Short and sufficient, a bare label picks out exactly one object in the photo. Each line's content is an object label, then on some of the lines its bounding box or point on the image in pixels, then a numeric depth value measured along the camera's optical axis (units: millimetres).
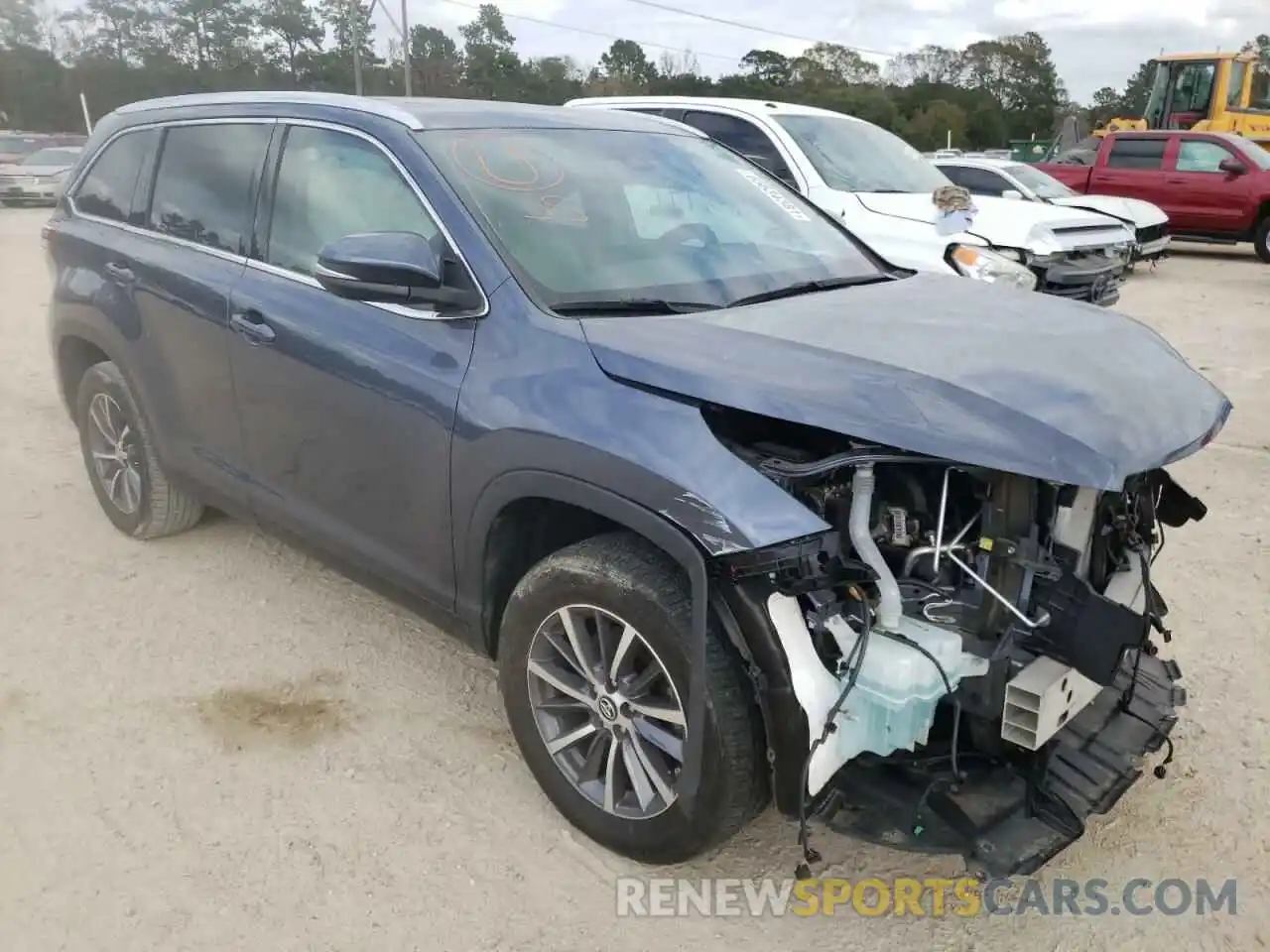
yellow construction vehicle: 19844
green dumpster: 35250
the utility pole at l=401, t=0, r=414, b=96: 27175
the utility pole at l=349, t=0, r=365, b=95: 26531
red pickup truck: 14562
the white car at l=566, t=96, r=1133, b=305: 7832
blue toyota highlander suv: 2332
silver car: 23281
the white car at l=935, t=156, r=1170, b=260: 12570
